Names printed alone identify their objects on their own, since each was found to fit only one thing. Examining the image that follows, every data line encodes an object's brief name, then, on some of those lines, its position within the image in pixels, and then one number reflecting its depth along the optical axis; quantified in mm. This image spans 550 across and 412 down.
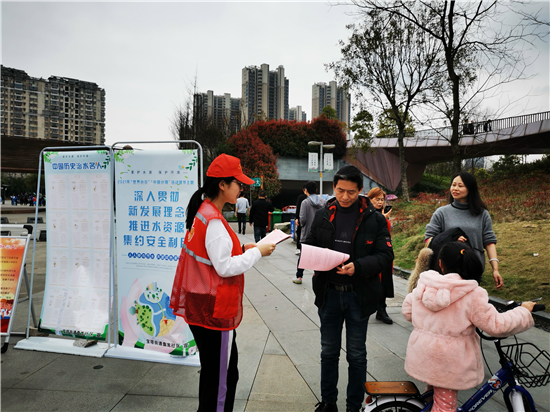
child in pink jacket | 1799
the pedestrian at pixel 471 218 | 3057
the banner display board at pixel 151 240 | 3271
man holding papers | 2326
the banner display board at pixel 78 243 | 3469
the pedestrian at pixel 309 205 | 5773
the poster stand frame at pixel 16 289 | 3578
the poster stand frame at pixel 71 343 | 3449
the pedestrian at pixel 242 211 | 14124
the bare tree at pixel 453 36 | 9367
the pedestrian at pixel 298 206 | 6603
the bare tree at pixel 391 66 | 17688
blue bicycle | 1901
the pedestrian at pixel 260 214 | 9875
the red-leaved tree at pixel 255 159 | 27031
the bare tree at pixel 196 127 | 23141
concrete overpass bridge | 21594
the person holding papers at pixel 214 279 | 1920
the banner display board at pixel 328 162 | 22062
